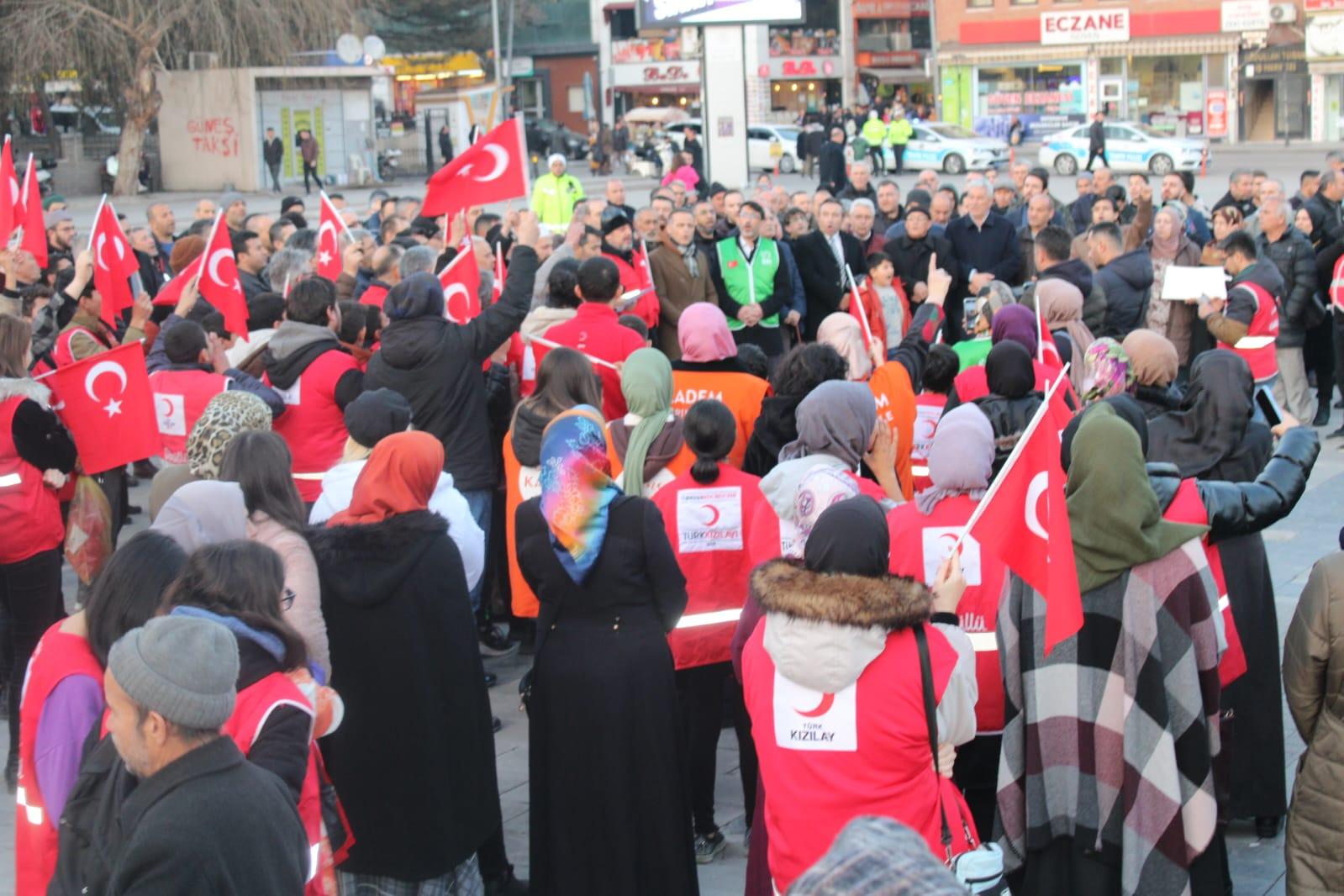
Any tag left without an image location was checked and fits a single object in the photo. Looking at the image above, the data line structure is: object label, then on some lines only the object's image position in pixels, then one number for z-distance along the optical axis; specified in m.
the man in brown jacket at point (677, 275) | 10.59
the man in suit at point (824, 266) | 11.64
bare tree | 35.28
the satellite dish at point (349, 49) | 40.38
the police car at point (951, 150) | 43.41
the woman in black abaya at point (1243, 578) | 5.43
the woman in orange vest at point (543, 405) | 6.34
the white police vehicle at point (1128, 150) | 40.47
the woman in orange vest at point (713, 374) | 6.80
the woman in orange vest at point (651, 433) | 5.80
